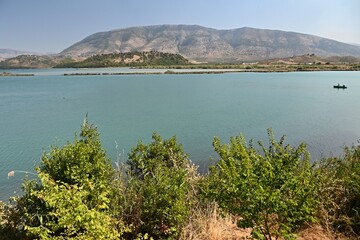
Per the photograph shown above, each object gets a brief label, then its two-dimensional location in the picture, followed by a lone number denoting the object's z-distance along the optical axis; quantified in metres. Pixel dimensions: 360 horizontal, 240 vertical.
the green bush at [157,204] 6.36
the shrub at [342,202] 6.77
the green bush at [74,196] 4.79
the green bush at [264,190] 5.14
